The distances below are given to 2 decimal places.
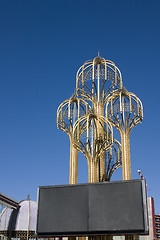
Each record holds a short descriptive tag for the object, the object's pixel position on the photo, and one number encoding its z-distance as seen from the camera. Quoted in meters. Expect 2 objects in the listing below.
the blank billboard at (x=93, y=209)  21.80
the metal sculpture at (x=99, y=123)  27.69
